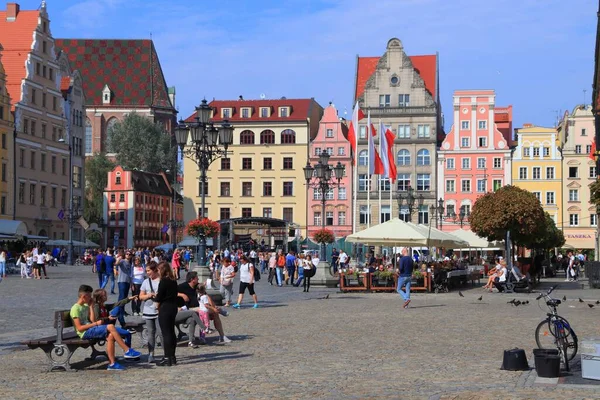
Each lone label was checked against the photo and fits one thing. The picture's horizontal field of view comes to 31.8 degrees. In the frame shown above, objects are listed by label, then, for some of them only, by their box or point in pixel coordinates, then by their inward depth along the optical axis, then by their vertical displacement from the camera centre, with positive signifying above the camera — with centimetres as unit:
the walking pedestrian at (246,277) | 2709 -61
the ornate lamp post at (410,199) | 5109 +276
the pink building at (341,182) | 9225 +686
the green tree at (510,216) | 4106 +153
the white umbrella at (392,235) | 3588 +66
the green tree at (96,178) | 10619 +752
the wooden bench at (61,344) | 1327 -116
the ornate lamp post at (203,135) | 2667 +309
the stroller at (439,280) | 3647 -89
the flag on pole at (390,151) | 5028 +493
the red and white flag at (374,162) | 4888 +431
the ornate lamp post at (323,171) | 3972 +320
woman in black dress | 1387 -73
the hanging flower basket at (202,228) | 2686 +64
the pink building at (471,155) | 8500 +827
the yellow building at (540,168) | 8612 +718
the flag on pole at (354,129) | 4906 +594
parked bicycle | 1317 -103
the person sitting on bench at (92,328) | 1346 -98
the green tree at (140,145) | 11381 +1170
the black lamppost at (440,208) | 5965 +265
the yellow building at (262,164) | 9531 +814
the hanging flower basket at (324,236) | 4362 +73
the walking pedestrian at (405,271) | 2796 -44
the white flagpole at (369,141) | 4941 +548
